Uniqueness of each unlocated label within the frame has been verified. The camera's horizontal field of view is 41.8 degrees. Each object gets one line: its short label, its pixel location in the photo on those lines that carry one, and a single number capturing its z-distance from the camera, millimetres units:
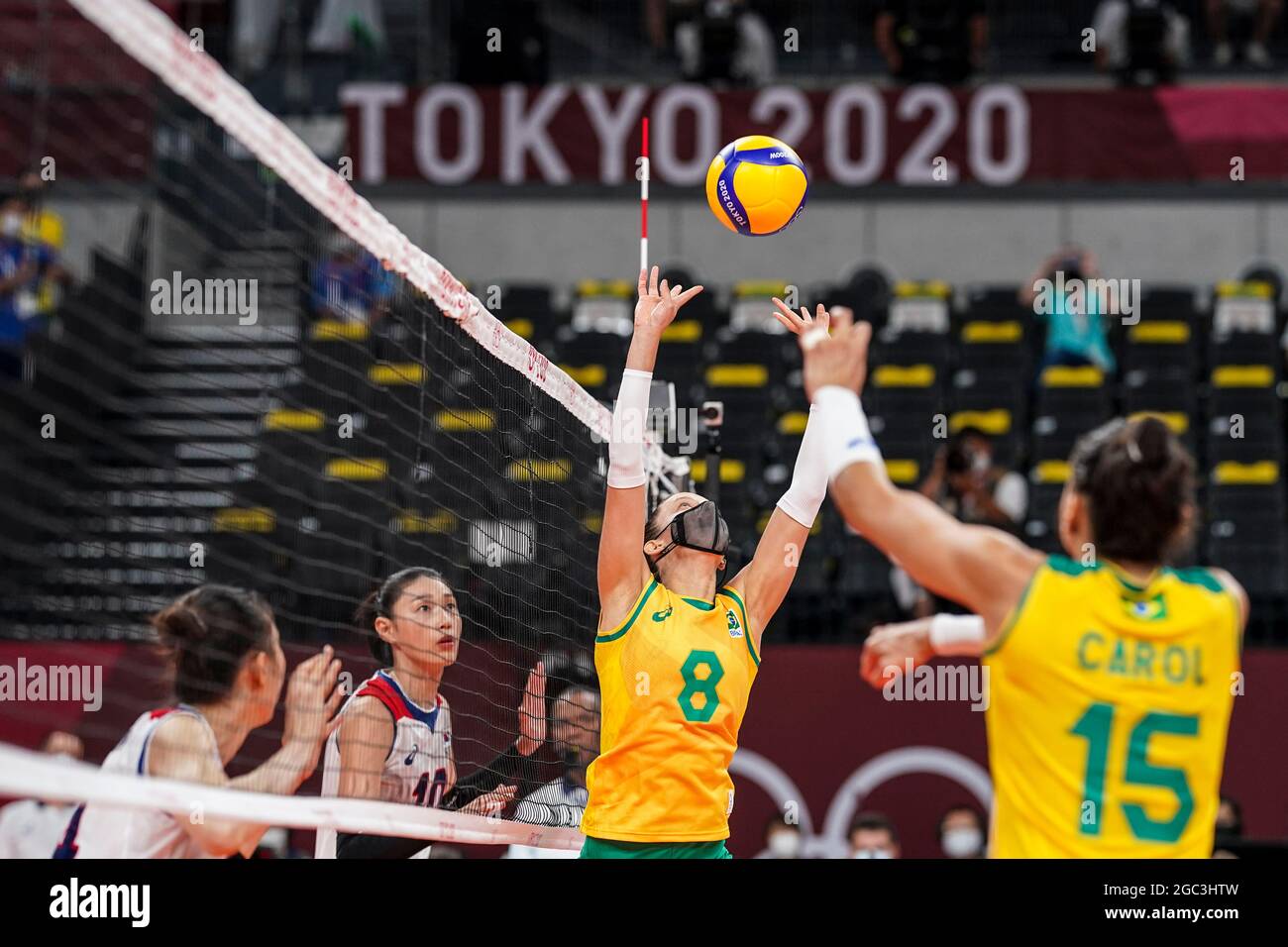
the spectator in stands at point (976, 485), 11438
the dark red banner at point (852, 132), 14703
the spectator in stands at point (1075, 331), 13969
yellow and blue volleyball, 6754
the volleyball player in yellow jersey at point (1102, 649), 3473
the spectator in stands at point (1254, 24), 16609
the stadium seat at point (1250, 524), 12422
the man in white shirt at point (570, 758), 7098
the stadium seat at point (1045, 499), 12250
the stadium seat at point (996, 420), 13117
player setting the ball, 5379
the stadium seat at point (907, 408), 13180
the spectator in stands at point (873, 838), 9336
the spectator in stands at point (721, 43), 15602
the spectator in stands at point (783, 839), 10023
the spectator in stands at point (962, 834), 9992
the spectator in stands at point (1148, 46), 15453
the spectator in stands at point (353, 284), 13422
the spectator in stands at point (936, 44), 15438
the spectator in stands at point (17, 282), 13188
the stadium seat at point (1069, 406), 13305
